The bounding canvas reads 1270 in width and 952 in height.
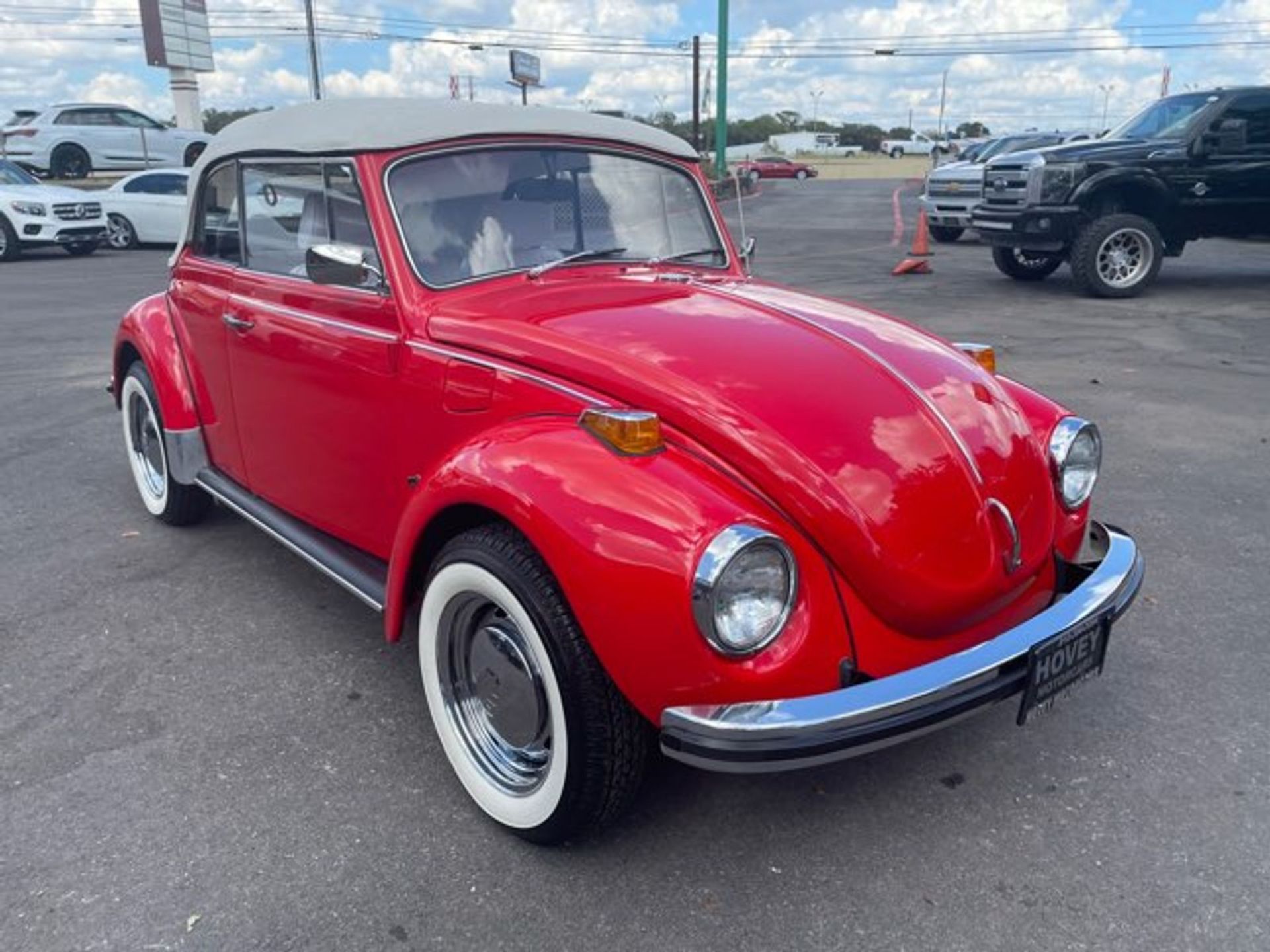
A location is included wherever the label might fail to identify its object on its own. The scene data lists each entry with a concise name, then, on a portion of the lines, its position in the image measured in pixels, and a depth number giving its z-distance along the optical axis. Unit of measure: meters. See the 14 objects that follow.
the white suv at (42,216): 16.27
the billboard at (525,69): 43.91
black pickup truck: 10.86
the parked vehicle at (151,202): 17.69
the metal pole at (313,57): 33.31
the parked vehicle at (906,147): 78.81
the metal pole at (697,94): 39.31
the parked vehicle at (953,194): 16.41
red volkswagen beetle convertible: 2.23
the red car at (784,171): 50.53
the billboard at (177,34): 31.45
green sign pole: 25.97
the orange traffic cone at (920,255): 13.51
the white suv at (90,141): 24.27
